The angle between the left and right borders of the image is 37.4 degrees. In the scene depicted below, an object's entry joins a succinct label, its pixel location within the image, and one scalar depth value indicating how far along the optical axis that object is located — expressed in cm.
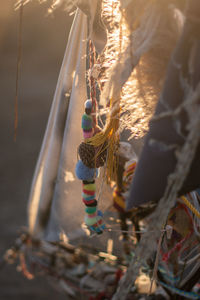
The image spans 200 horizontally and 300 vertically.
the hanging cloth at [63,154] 83
